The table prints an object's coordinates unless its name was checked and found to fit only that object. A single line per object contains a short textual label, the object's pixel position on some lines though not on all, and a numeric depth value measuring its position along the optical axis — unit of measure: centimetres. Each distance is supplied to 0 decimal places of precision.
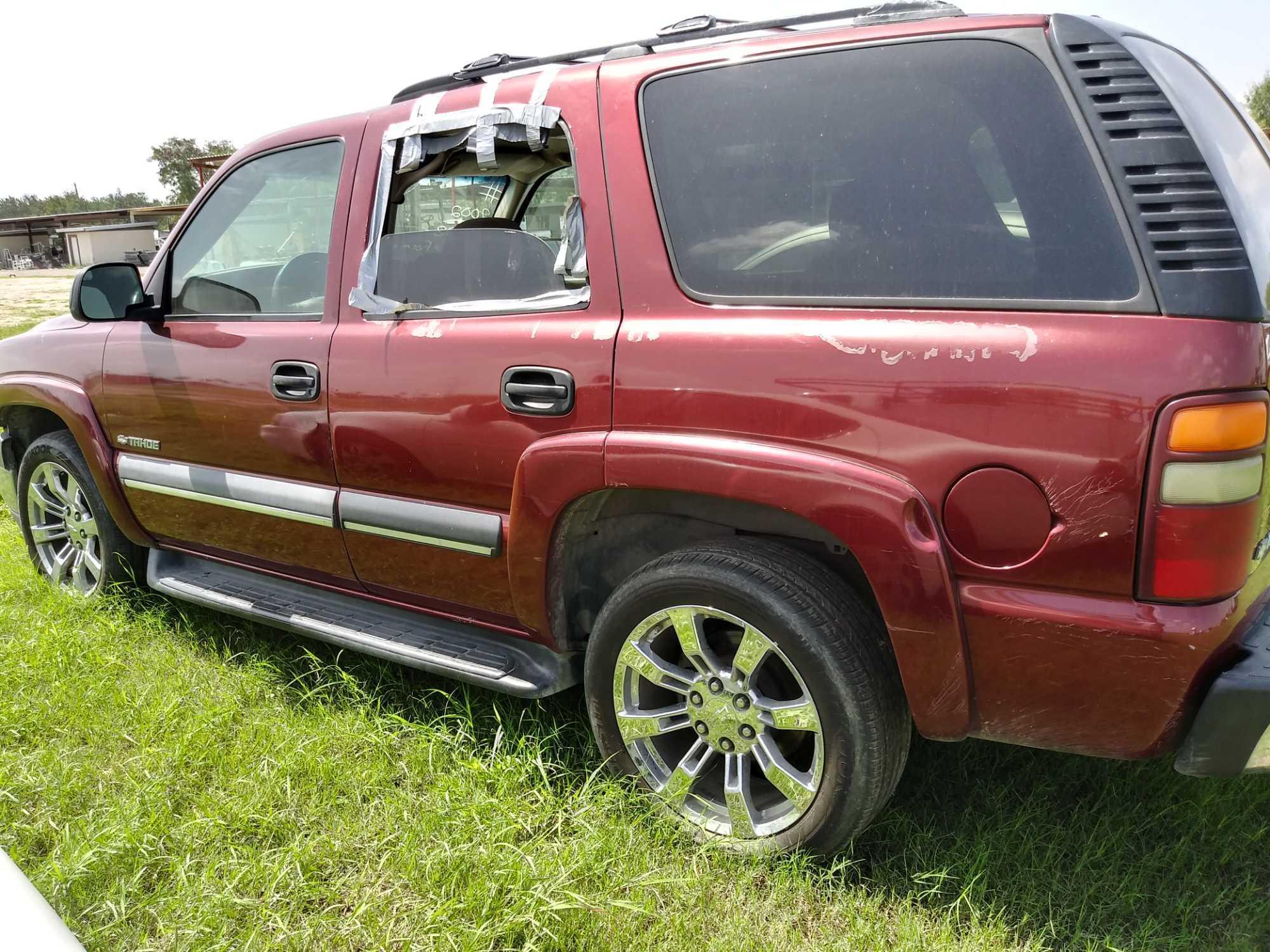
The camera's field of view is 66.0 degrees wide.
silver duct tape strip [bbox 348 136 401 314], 291
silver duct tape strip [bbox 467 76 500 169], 273
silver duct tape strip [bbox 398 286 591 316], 249
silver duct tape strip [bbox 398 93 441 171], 287
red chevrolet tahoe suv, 179
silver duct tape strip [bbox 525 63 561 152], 262
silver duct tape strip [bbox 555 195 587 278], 251
